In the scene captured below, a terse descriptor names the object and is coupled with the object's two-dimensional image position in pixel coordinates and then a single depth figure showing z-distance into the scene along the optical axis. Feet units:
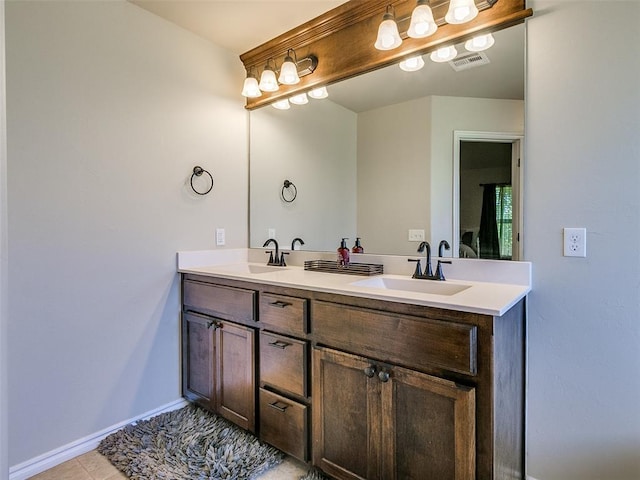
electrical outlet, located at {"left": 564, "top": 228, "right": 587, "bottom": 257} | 4.46
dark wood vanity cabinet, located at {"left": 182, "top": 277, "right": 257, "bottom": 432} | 5.90
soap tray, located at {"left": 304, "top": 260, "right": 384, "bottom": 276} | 6.17
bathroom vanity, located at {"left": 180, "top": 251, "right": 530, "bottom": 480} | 3.71
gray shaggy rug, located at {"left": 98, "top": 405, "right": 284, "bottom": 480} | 5.22
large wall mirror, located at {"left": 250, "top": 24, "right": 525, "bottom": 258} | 5.22
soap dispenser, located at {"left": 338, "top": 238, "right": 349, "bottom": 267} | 6.57
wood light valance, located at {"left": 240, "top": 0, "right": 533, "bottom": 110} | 5.04
